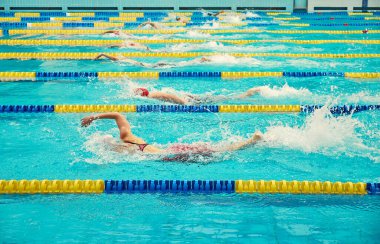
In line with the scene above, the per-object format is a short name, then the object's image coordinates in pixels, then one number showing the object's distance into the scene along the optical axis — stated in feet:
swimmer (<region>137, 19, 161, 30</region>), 41.24
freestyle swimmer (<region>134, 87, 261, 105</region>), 20.60
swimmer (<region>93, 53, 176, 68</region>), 27.84
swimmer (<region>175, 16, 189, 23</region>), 46.38
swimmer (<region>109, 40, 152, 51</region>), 32.91
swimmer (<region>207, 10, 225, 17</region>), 51.71
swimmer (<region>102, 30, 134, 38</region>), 37.93
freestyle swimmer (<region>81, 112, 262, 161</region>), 14.99
